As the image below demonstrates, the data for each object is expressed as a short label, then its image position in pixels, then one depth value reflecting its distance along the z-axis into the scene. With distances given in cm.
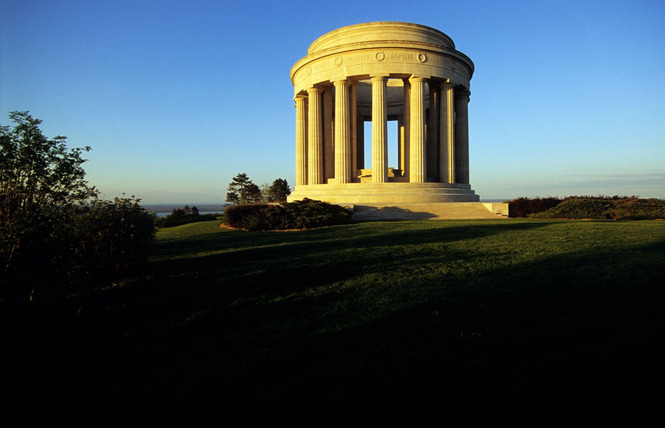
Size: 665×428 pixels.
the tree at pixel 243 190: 5978
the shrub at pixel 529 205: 2938
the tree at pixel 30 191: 745
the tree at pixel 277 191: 5997
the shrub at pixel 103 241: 940
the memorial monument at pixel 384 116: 3150
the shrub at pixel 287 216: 2233
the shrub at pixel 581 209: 2556
